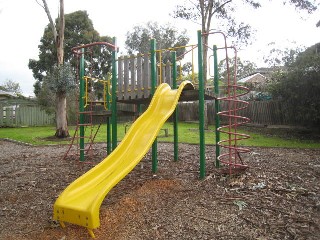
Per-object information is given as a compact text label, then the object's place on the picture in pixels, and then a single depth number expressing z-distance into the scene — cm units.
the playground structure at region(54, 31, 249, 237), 396
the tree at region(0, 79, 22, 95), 7600
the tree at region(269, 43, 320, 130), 1308
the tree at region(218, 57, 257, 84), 5276
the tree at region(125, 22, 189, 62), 3706
